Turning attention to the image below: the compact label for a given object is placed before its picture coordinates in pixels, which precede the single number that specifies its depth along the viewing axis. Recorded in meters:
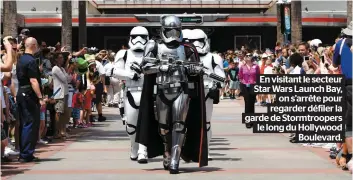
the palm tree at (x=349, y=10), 29.77
